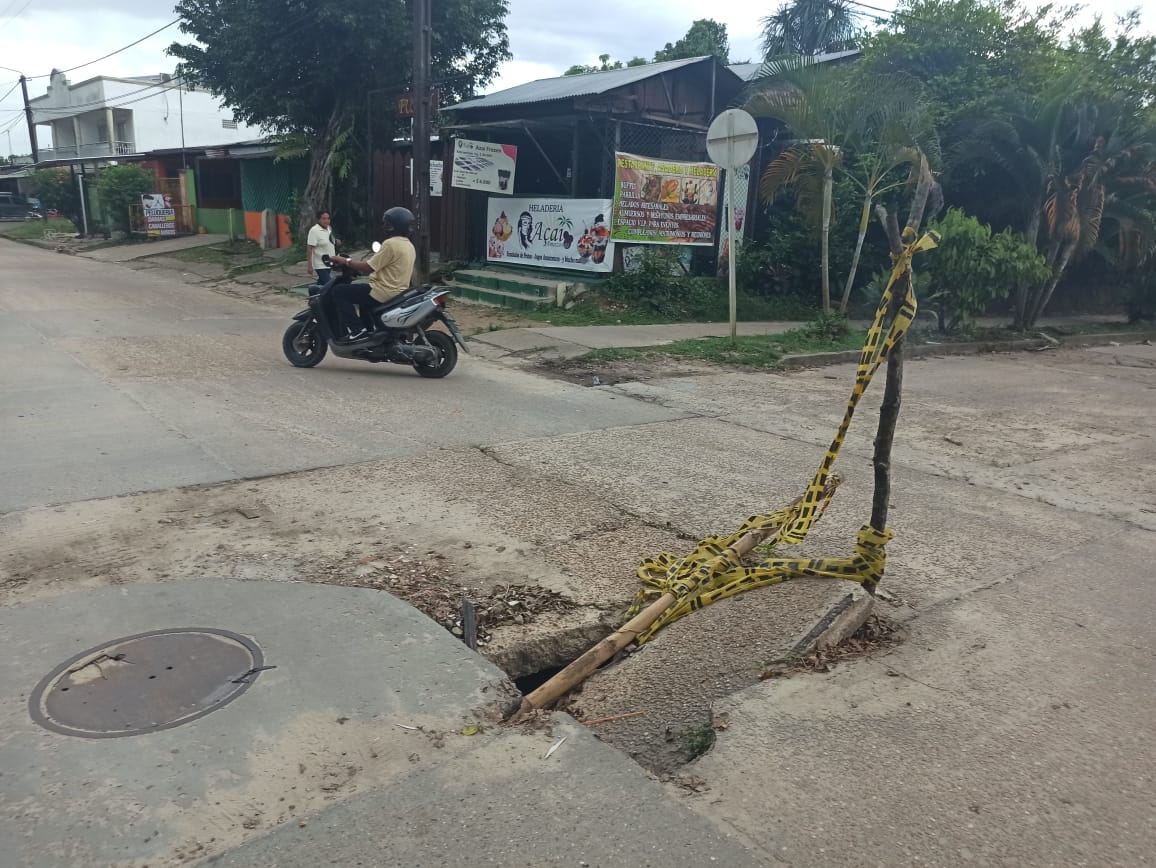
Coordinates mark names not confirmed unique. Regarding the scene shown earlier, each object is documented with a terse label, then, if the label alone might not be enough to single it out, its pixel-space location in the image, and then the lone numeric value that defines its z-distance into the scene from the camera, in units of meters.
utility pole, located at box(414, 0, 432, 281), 12.93
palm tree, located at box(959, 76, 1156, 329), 13.62
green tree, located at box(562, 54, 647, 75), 33.09
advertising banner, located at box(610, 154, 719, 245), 13.72
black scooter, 8.59
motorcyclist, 8.70
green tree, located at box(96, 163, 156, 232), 28.50
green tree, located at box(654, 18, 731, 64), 35.12
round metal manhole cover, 2.85
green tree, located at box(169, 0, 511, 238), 17.55
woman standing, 14.14
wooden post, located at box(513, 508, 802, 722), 3.17
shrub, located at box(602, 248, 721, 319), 13.77
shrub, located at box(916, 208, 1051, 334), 12.88
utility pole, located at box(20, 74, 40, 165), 42.46
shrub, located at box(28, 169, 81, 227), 32.84
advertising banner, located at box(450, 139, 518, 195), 14.50
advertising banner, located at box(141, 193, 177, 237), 28.25
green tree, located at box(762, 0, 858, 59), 31.39
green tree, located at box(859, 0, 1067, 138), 16.06
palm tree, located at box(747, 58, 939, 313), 12.81
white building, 44.84
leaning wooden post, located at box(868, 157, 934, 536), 3.50
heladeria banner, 13.95
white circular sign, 10.15
